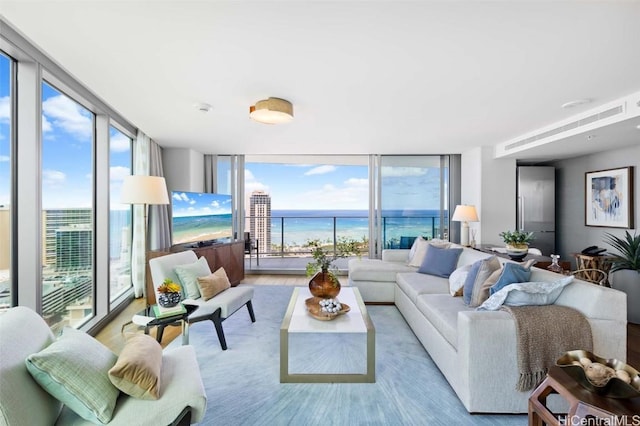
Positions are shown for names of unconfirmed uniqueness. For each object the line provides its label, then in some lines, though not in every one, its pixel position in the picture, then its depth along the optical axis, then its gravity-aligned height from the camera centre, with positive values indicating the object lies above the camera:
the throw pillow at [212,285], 2.91 -0.74
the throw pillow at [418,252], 4.21 -0.59
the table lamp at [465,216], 4.70 -0.08
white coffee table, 2.18 -0.89
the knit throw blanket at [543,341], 1.78 -0.78
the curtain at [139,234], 4.18 -0.32
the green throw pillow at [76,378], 1.17 -0.69
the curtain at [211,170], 5.76 +0.79
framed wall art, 3.99 +0.19
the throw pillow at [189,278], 2.93 -0.67
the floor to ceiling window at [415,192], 5.84 +0.38
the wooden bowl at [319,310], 2.43 -0.85
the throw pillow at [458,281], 2.87 -0.68
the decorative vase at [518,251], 3.49 -0.47
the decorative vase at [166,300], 2.40 -0.72
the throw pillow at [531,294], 1.98 -0.55
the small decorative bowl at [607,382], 1.18 -0.70
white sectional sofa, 1.82 -0.84
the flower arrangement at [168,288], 2.42 -0.63
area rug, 1.82 -1.26
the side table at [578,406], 1.09 -0.74
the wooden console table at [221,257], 3.90 -0.75
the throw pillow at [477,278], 2.55 -0.59
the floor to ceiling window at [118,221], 3.65 -0.13
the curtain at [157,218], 4.53 -0.11
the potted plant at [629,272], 3.52 -0.76
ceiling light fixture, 2.79 +0.95
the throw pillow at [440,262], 3.69 -0.64
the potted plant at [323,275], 2.83 -0.62
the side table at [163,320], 2.18 -0.82
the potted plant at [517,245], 3.50 -0.41
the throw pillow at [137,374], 1.32 -0.74
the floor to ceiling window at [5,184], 2.04 +0.19
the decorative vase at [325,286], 2.83 -0.71
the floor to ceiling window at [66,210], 2.54 +0.01
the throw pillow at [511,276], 2.28 -0.50
